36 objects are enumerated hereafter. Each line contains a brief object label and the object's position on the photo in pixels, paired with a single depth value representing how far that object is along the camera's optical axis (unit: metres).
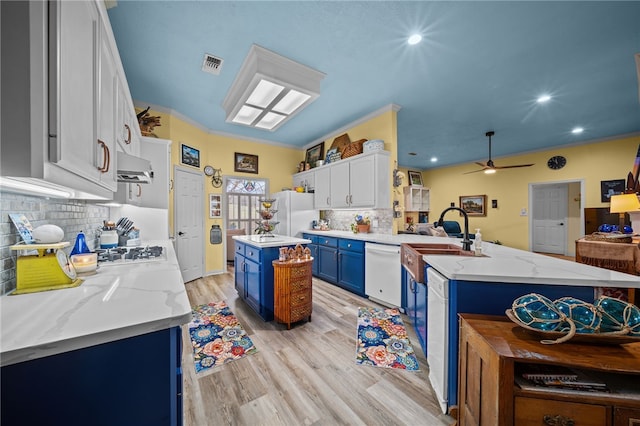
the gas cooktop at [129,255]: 1.61
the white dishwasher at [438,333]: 1.41
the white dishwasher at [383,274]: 2.83
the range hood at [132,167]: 1.45
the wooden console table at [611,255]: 2.53
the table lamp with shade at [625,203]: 3.02
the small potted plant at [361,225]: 3.86
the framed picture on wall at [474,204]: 7.15
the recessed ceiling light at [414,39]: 2.13
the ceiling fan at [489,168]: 5.13
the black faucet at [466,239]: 2.04
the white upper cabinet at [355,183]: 3.47
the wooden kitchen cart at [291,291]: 2.39
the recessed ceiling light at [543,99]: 3.22
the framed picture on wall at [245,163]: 4.90
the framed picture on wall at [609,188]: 4.79
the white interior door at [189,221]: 3.93
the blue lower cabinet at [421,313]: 1.79
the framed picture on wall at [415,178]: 8.39
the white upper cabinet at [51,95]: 0.64
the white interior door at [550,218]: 6.09
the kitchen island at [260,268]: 2.57
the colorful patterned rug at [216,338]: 1.95
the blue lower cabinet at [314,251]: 4.21
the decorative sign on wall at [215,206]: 4.55
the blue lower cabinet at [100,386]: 0.60
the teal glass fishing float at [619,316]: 0.90
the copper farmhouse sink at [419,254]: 1.89
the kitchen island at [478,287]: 1.26
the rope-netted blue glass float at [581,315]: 0.95
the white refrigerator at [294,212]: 4.61
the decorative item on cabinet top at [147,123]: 3.35
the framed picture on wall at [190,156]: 3.98
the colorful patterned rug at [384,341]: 1.91
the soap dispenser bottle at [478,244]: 1.94
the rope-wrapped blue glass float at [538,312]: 0.98
